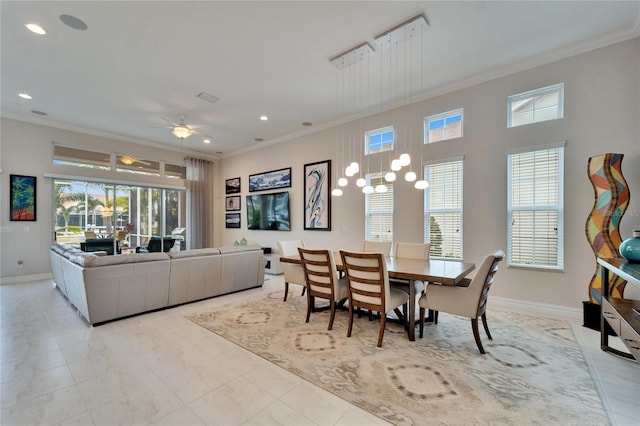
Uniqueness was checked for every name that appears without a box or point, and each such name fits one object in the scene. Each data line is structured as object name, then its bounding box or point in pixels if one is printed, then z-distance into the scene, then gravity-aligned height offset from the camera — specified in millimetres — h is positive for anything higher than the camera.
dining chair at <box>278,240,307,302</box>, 3928 -840
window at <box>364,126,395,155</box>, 5090 +1358
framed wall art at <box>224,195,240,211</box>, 8156 +229
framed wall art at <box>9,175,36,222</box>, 5383 +220
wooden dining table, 2566 -614
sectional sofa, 3191 -913
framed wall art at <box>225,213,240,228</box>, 8133 -287
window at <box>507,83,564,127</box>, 3588 +1442
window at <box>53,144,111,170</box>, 5945 +1165
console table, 1875 -784
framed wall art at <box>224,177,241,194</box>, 8156 +750
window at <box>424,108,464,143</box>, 4348 +1394
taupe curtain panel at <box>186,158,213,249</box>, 7858 +211
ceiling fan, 5098 +1780
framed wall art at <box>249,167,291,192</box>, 6760 +798
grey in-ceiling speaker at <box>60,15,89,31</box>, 2828 +1963
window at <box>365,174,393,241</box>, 5031 -14
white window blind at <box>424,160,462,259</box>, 4285 +44
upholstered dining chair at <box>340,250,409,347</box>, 2667 -749
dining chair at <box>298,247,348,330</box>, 3096 -782
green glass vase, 2312 -304
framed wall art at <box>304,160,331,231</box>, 5867 +327
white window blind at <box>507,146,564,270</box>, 3537 +57
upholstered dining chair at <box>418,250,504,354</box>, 2531 -816
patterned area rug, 1788 -1291
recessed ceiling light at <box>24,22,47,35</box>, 2930 +1949
